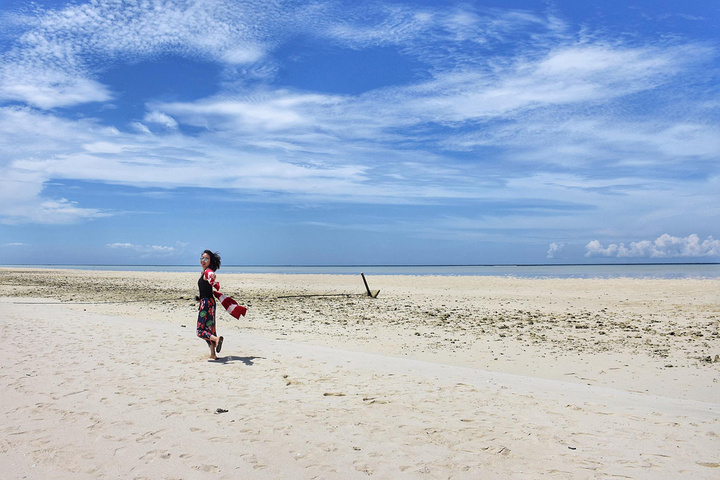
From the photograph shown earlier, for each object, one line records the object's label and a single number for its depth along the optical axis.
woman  10.34
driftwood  26.12
